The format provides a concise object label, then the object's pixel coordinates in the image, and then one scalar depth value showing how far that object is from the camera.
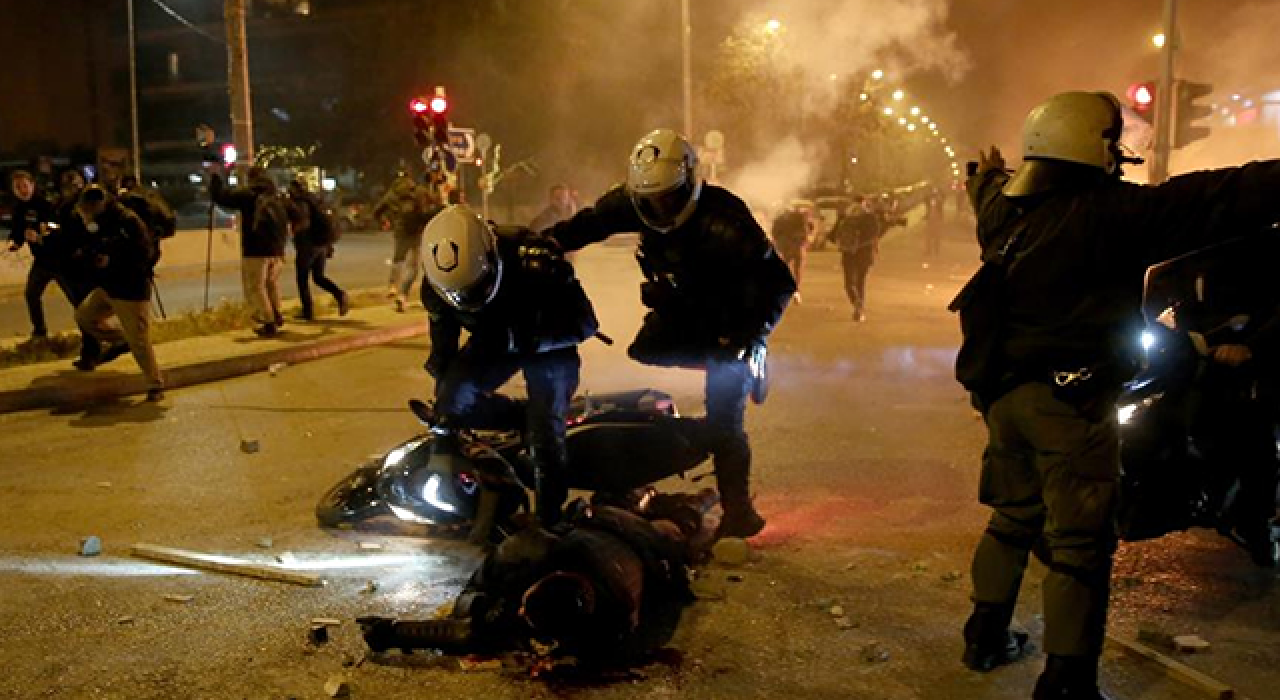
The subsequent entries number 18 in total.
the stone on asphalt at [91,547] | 5.25
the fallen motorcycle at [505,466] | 5.06
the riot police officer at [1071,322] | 3.33
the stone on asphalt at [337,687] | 3.71
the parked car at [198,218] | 27.30
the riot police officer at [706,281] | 4.92
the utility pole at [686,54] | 25.41
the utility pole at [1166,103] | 13.60
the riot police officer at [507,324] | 4.52
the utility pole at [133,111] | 31.34
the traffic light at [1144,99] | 14.25
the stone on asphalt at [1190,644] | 4.00
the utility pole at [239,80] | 14.27
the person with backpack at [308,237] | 13.05
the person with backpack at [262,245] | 12.08
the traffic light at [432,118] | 14.20
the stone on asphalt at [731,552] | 4.96
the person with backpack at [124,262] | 8.64
